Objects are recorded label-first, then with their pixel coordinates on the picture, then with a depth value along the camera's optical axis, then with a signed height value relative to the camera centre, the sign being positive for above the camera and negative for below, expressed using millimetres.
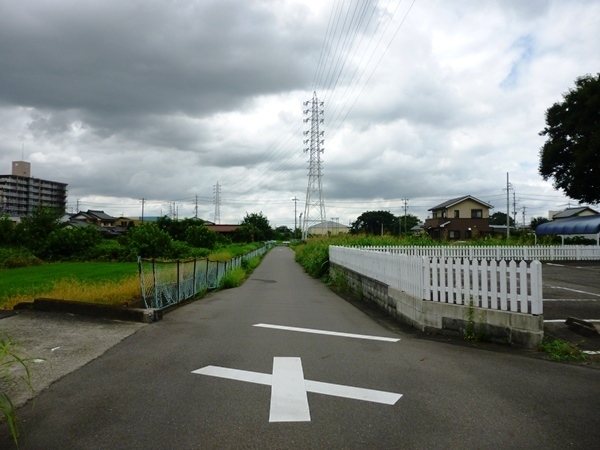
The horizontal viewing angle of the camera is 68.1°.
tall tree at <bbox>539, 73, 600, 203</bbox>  31281 +7868
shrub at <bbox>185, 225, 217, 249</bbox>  45656 +483
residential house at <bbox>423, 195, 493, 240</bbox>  57688 +3418
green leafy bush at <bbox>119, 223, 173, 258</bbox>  34000 -169
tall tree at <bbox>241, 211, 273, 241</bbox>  93950 +4330
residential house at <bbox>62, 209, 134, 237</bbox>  83181 +4421
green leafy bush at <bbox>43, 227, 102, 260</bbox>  36250 -353
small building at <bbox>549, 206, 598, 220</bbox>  55781 +4442
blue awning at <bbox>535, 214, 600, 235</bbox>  31155 +1560
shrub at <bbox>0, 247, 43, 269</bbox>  30656 -1407
